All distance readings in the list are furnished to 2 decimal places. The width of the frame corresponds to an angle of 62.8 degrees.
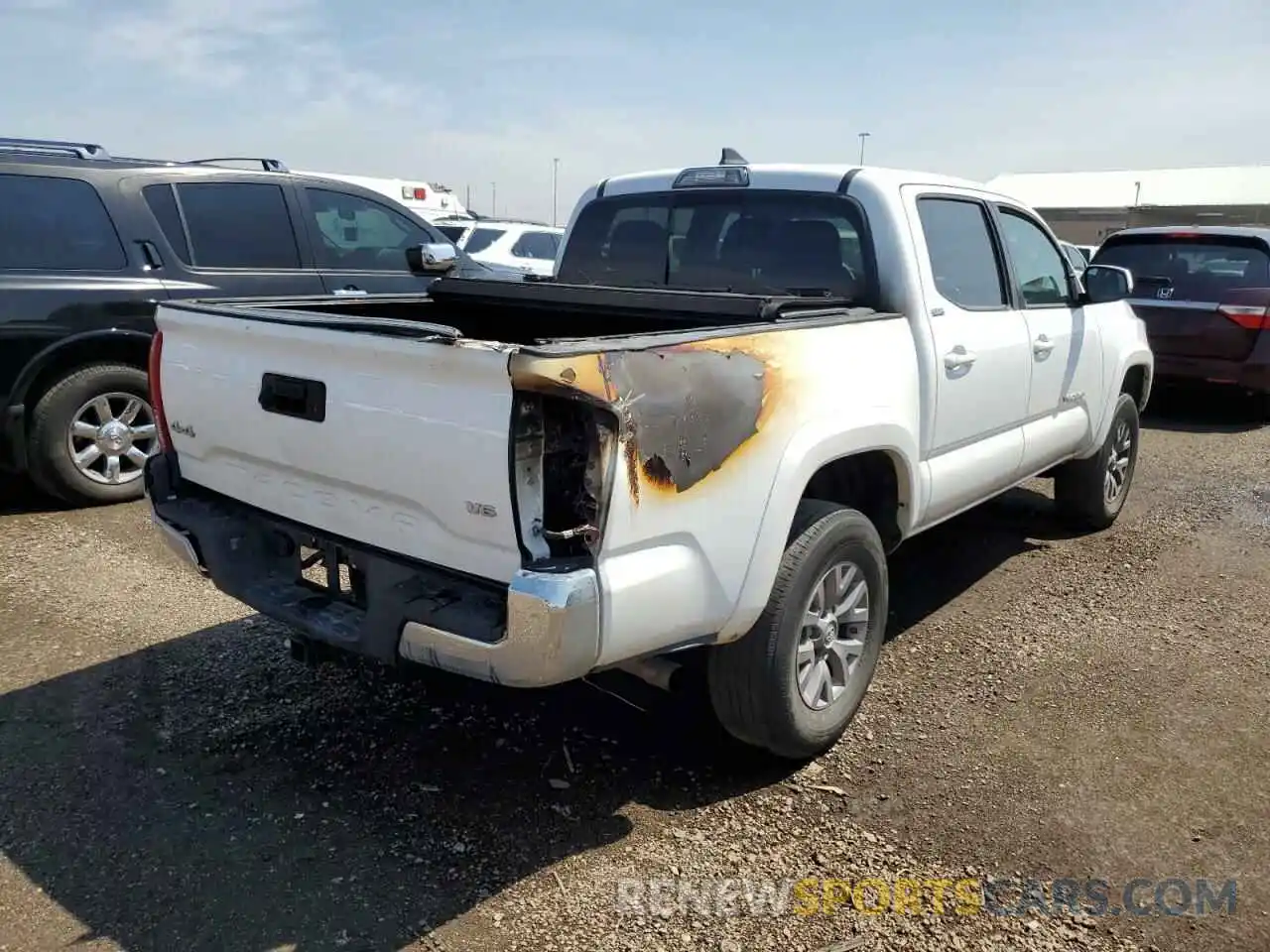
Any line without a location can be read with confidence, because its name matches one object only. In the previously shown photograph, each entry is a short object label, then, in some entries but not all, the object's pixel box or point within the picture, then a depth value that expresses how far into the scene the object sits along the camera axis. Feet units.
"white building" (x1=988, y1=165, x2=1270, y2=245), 156.04
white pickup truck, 8.00
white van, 47.18
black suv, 18.74
